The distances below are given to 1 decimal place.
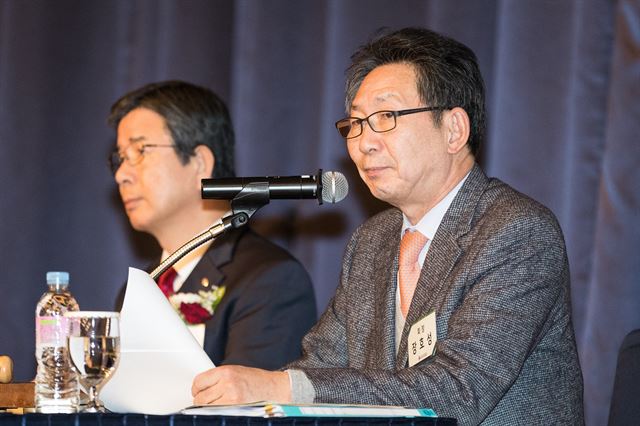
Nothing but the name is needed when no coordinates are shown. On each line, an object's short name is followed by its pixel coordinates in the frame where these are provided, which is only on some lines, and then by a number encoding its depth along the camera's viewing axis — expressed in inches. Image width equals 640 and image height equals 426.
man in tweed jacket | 201.9
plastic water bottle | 205.4
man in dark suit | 236.7
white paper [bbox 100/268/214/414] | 198.4
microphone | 205.7
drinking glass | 196.3
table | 188.9
